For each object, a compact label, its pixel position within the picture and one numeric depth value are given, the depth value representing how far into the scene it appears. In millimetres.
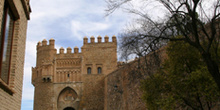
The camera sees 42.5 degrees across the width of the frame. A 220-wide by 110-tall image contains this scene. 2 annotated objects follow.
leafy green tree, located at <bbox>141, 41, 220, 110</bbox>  7051
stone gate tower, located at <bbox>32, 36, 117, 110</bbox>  25578
